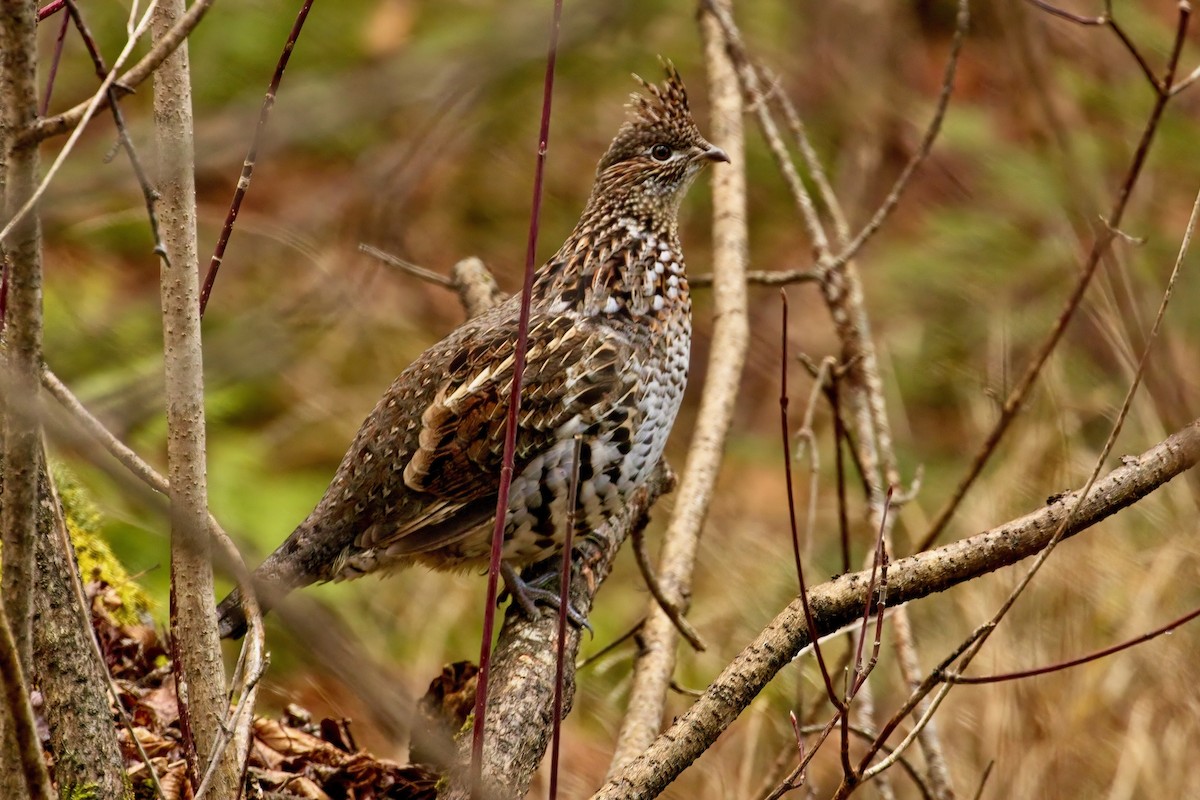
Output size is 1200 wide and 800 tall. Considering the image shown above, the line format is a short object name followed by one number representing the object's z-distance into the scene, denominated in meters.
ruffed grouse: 8.32
